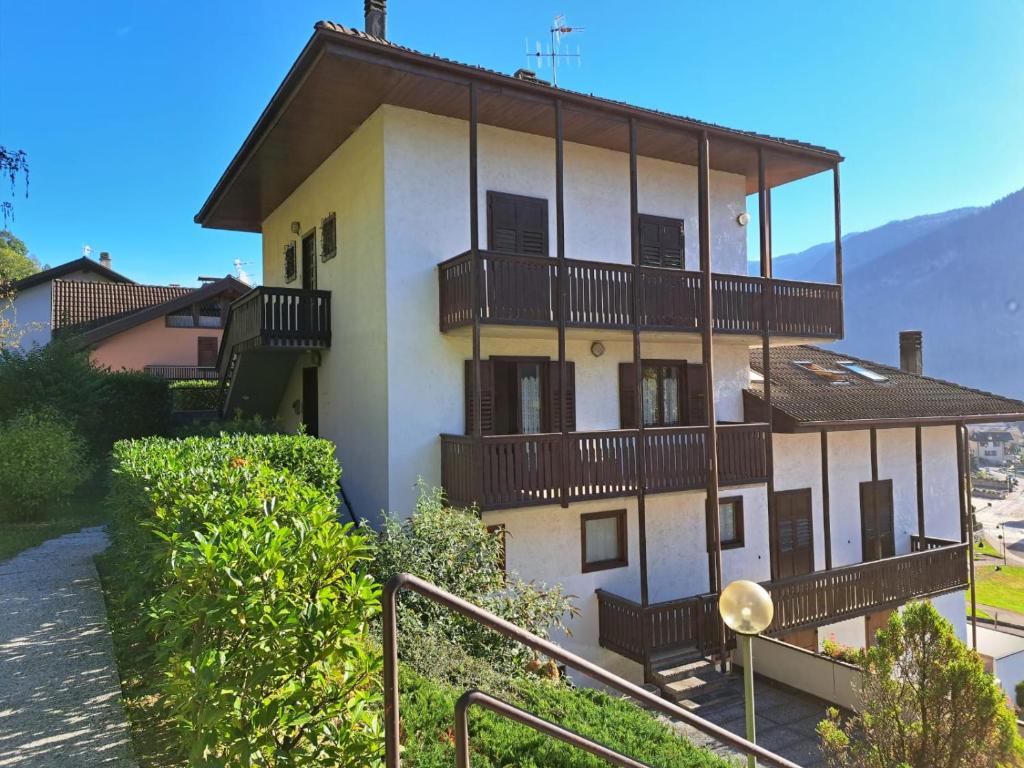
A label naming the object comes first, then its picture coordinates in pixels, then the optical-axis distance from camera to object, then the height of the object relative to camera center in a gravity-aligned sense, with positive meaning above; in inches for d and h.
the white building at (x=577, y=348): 406.0 +42.2
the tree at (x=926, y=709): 278.8 -147.2
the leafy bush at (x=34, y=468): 480.1 -43.8
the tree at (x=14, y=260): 1791.7 +488.4
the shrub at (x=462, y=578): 269.9 -84.9
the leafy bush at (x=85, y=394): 660.7 +18.9
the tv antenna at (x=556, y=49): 540.4 +306.0
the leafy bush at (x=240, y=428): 504.1 -16.7
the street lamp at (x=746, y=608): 185.9 -63.4
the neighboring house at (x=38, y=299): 1213.1 +228.3
